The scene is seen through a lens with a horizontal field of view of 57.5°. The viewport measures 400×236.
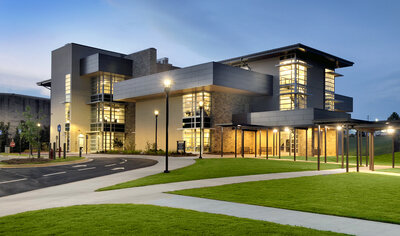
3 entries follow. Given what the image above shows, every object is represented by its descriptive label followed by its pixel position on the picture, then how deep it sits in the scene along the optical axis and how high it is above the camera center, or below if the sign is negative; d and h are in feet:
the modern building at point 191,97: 152.87 +15.82
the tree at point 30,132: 107.24 -0.80
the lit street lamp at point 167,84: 67.24 +8.34
